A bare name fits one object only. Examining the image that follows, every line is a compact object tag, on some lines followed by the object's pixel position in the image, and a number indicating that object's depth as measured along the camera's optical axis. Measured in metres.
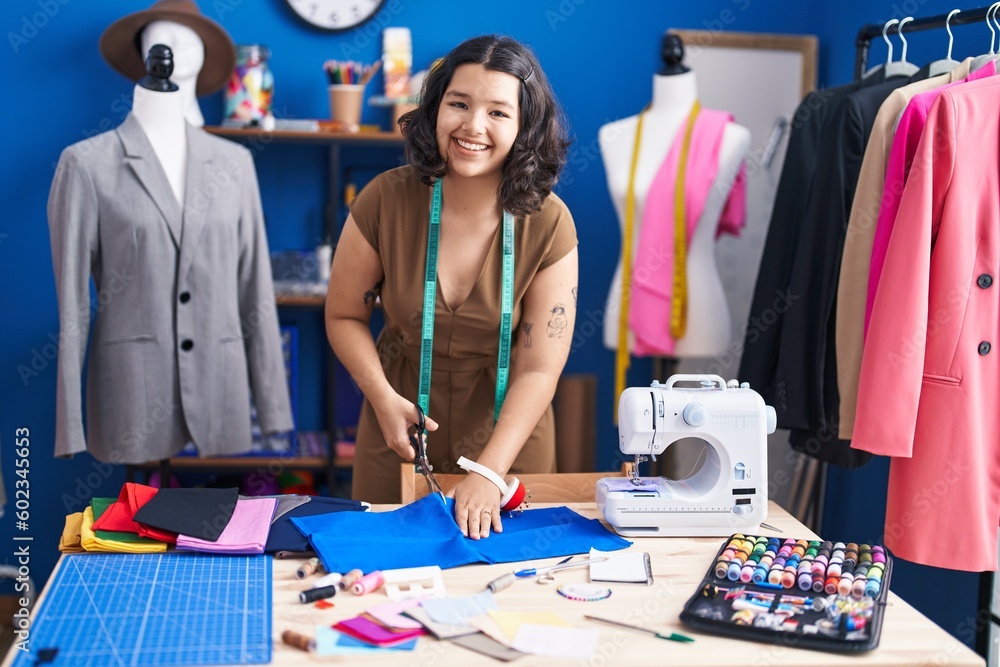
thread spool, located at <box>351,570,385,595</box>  1.53
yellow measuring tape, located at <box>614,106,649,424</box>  3.32
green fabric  1.67
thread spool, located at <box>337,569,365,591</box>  1.54
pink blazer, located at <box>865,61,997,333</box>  2.28
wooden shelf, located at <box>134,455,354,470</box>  3.45
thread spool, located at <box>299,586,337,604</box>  1.49
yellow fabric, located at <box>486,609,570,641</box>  1.42
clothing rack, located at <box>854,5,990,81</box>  2.42
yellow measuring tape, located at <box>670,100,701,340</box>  3.24
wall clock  3.68
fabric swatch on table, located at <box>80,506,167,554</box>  1.65
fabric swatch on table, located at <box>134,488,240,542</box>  1.67
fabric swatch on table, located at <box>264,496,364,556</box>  1.68
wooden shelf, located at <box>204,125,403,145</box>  3.40
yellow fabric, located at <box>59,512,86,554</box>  1.67
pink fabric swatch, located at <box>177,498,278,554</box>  1.66
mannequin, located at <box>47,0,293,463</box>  2.84
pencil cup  3.50
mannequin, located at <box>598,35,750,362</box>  3.25
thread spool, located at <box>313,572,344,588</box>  1.54
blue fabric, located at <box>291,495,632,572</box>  1.65
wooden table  1.33
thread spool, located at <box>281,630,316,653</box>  1.33
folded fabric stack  1.66
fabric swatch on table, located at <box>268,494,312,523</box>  1.82
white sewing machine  1.82
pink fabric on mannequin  3.24
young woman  1.99
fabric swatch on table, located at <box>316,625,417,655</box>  1.34
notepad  1.62
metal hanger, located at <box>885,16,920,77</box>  2.74
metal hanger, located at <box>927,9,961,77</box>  2.54
